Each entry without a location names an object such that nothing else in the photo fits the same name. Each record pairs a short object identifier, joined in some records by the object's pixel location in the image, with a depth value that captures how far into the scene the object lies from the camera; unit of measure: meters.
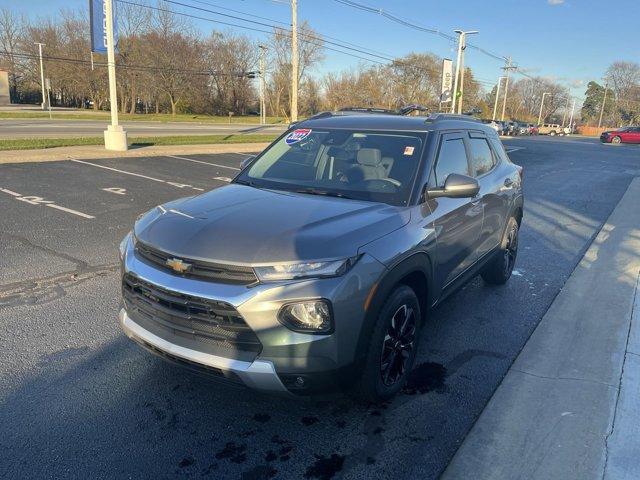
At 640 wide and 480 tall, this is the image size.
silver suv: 2.54
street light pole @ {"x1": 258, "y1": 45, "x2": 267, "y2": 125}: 55.62
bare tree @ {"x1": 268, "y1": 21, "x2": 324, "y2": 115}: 50.44
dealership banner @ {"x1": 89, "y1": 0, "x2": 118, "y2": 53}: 15.31
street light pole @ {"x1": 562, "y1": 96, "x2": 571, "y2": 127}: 120.49
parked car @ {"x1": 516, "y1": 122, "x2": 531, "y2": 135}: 60.66
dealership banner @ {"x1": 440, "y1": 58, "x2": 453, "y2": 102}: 35.06
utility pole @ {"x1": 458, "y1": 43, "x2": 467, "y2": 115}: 40.81
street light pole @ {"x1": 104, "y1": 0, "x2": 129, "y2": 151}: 15.68
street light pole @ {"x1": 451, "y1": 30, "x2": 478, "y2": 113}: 40.03
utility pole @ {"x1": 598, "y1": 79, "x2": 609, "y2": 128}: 103.71
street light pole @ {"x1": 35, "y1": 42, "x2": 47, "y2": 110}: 52.01
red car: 42.25
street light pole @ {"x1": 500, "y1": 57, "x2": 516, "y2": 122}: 65.00
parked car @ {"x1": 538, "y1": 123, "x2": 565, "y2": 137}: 74.75
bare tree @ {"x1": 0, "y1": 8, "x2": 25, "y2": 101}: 66.82
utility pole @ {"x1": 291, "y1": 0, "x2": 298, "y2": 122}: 25.92
